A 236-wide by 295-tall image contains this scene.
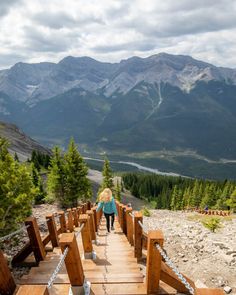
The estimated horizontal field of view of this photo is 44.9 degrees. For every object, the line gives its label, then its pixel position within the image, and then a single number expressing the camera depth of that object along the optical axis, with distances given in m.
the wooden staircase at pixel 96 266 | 4.82
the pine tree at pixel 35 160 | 65.45
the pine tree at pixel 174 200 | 81.34
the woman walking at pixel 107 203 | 12.16
